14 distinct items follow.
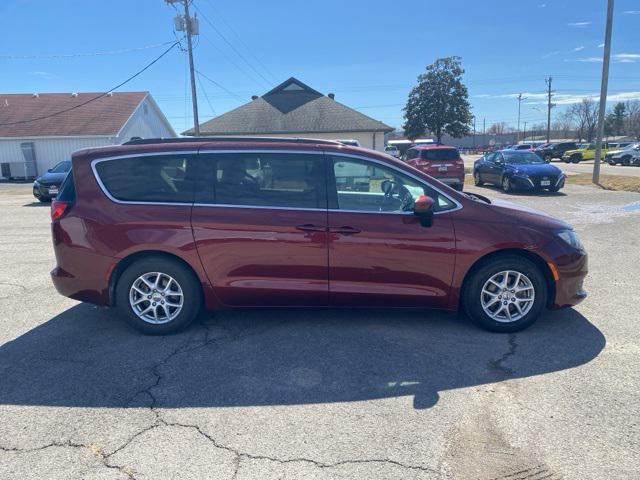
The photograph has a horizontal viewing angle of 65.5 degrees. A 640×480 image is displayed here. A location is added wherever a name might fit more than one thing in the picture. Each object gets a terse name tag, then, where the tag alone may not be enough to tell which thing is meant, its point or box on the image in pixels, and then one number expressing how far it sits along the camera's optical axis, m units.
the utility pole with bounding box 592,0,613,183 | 18.59
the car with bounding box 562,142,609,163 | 45.94
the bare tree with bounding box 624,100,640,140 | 85.12
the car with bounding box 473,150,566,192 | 17.16
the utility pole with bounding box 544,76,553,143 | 72.07
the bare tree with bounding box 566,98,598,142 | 84.56
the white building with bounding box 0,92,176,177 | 32.06
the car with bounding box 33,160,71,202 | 16.78
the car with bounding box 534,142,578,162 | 50.09
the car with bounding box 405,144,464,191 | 18.38
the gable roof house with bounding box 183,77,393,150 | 30.59
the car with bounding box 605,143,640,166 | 38.62
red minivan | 4.44
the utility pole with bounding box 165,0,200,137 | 24.97
